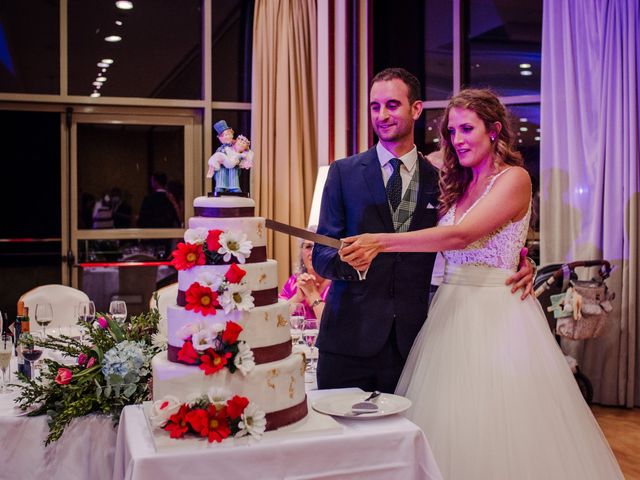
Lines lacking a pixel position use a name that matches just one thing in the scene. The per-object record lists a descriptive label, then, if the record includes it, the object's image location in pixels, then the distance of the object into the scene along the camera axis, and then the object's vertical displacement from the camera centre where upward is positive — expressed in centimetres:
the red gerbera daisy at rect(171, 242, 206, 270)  202 -8
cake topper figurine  210 +17
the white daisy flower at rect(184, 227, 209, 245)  203 -3
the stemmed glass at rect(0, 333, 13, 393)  271 -44
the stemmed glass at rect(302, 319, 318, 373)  299 -42
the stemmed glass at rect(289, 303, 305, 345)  305 -37
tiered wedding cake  197 -25
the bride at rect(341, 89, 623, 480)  232 -37
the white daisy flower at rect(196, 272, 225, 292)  198 -13
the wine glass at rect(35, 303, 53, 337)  321 -36
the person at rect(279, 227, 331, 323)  403 -33
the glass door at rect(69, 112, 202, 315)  657 +23
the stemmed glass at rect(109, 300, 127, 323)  321 -35
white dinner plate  213 -50
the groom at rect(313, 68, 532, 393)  255 -11
